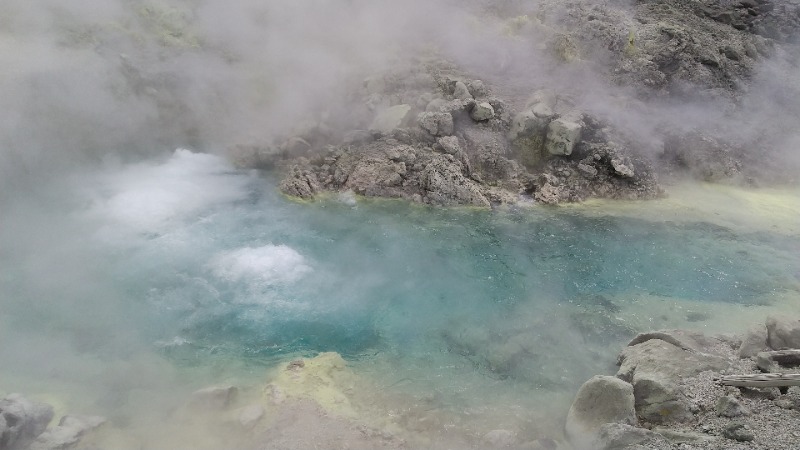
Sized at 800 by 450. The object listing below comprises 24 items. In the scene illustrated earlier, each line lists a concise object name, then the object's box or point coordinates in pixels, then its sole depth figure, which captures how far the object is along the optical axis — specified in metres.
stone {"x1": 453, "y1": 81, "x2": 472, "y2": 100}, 10.75
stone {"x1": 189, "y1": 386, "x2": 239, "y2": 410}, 5.08
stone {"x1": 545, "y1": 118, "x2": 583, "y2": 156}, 10.39
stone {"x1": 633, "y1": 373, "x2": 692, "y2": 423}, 4.95
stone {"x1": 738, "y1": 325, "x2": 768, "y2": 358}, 5.76
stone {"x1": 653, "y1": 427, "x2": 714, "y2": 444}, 4.50
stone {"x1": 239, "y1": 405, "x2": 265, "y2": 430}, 4.92
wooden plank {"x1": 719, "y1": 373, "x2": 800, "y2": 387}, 4.88
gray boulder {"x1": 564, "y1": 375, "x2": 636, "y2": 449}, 4.89
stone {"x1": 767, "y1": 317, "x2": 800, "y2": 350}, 5.73
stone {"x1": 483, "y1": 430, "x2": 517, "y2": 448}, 4.91
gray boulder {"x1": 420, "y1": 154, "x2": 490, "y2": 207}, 9.52
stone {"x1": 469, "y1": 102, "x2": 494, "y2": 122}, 10.53
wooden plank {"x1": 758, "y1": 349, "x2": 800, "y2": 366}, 5.36
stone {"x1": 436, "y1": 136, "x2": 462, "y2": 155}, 10.04
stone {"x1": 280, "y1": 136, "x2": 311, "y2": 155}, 10.28
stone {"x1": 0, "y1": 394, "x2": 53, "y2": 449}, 4.43
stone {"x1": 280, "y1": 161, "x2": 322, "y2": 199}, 9.37
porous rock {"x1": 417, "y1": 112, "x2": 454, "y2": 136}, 10.16
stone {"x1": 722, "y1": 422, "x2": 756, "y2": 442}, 4.41
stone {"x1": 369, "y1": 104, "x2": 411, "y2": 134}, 10.29
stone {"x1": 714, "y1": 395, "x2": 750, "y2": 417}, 4.76
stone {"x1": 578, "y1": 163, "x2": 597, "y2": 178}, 10.35
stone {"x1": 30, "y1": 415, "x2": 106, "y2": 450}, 4.55
